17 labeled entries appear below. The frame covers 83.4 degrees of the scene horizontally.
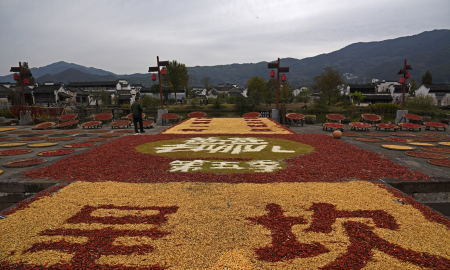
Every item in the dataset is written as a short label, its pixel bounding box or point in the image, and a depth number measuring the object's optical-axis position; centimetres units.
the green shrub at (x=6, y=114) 2525
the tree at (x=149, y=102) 4988
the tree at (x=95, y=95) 5930
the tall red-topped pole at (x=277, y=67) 1906
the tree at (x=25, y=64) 5361
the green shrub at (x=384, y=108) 3631
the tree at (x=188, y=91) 7882
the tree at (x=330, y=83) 5394
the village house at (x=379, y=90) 6047
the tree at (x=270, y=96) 5318
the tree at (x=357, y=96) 5114
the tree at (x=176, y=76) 5469
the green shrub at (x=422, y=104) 3256
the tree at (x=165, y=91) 5527
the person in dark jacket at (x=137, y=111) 1352
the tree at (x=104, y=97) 5798
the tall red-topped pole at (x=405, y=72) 1762
